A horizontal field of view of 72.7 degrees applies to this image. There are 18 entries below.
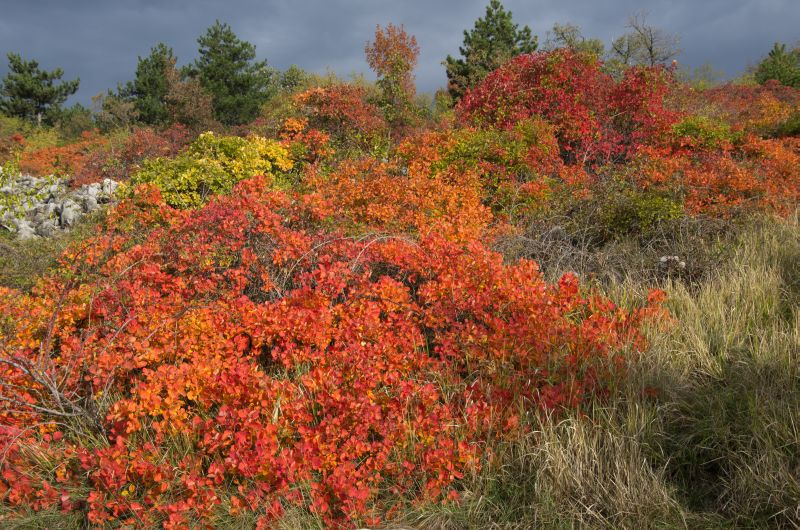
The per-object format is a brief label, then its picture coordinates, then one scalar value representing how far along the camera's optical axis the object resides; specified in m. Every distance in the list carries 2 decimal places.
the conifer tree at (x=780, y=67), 24.66
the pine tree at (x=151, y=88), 27.94
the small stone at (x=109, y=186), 10.24
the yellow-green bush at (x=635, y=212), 6.58
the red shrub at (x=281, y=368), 3.22
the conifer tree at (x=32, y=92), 30.86
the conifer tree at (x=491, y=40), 27.94
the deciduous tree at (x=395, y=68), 16.23
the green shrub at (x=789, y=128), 13.15
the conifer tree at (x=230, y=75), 25.80
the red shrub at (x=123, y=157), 13.01
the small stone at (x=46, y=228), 9.74
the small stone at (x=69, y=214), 9.93
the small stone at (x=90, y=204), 10.11
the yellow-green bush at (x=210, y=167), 9.02
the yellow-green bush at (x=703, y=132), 10.95
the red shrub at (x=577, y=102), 11.17
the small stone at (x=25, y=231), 9.50
